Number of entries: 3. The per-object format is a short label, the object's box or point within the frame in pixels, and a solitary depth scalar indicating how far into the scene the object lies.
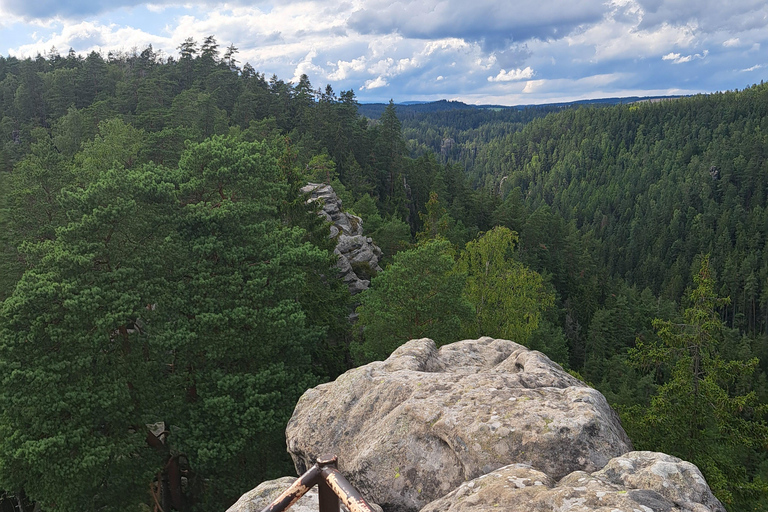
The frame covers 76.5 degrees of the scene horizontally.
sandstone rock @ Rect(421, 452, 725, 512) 5.87
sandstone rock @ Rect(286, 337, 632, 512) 8.31
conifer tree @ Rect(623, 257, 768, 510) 17.91
